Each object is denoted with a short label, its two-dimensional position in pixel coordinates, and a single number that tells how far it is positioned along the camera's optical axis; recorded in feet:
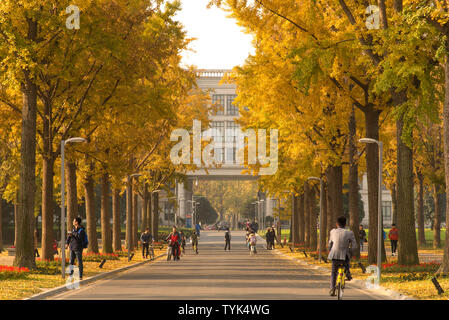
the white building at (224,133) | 379.55
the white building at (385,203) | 501.56
